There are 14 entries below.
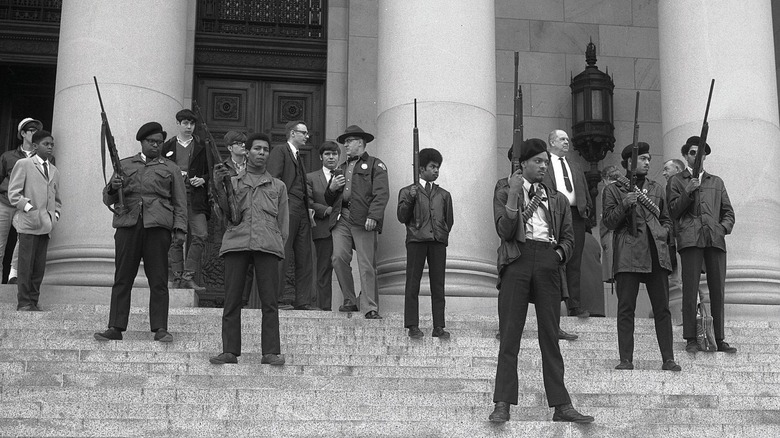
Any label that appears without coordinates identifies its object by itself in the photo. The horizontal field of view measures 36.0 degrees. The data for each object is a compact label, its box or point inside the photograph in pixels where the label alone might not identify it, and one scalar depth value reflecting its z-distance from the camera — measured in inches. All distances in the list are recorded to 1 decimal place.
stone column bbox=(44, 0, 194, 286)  573.9
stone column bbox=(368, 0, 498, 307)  587.8
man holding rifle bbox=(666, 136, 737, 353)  500.7
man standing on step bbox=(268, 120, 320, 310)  557.9
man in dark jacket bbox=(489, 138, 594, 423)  365.7
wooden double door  793.6
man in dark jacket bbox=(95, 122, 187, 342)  460.4
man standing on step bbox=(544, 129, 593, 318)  545.3
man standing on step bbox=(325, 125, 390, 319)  546.0
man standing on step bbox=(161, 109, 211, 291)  577.6
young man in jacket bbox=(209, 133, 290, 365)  433.4
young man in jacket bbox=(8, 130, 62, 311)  510.9
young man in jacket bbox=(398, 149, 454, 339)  500.7
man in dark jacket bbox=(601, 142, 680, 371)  458.6
